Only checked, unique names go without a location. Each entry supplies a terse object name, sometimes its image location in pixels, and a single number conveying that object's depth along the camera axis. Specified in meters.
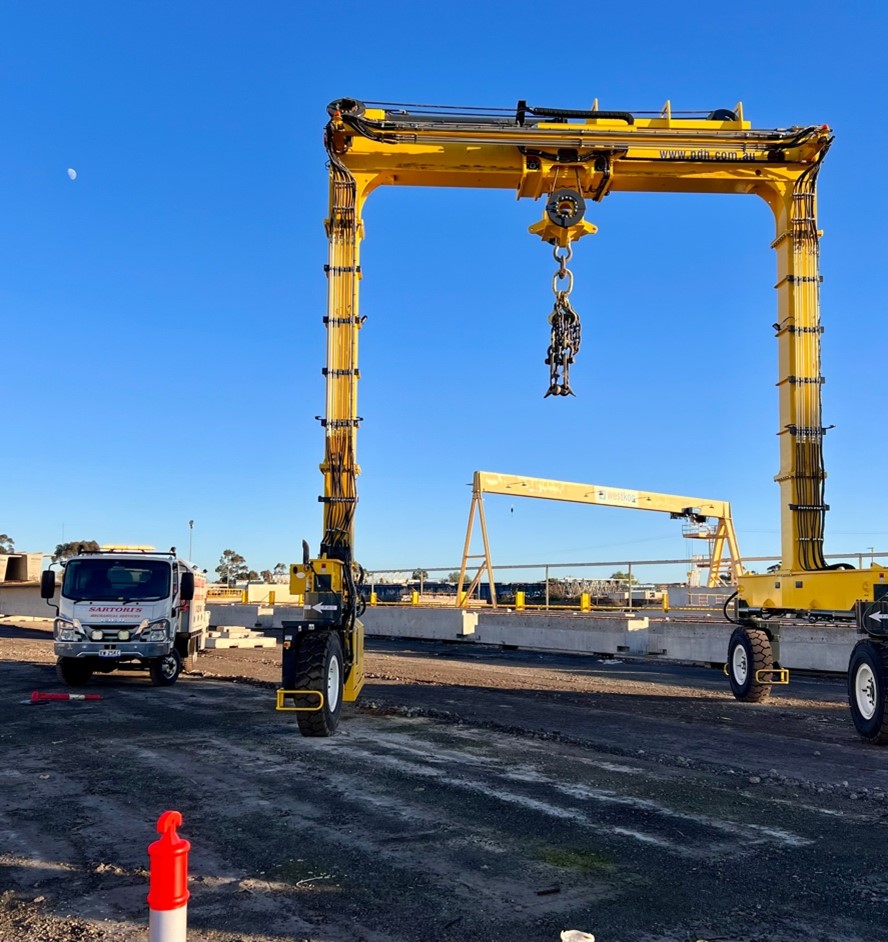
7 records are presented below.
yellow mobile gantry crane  12.18
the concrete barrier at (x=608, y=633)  19.16
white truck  15.23
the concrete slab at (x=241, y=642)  25.94
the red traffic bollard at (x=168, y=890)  3.15
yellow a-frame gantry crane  34.84
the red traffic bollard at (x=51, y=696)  13.52
